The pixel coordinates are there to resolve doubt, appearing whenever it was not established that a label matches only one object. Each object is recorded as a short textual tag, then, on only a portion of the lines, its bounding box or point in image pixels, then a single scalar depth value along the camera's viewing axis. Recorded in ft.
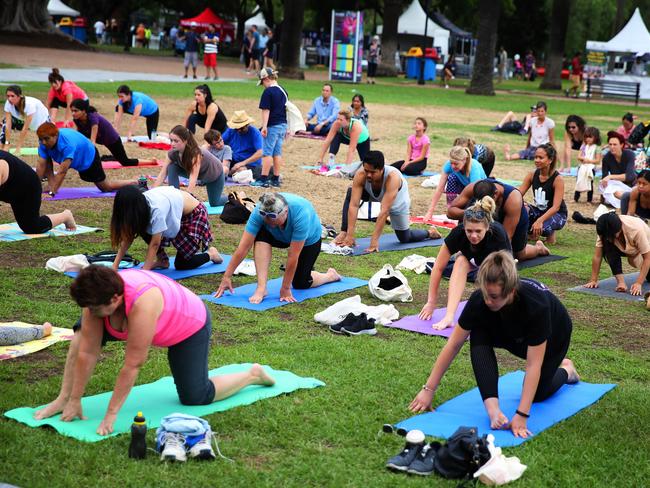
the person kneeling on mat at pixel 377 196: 32.91
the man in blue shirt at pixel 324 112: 65.46
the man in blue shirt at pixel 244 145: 47.96
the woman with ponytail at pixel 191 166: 36.42
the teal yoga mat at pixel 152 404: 16.76
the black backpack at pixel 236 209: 36.27
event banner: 117.50
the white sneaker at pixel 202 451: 15.78
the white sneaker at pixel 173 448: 15.57
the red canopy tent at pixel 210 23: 167.32
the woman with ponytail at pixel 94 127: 44.60
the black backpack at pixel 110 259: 28.99
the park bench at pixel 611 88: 131.95
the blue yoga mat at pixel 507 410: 17.61
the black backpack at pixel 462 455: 15.46
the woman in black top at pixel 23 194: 31.01
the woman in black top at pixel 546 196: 35.73
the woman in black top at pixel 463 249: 23.98
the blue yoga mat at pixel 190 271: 29.30
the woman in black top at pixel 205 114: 48.39
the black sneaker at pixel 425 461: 15.70
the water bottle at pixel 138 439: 15.42
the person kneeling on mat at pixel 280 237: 25.44
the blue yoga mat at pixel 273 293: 26.48
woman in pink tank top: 15.48
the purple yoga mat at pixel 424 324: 24.53
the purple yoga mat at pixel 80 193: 40.97
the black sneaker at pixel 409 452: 15.84
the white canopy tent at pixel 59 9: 173.37
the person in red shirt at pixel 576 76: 135.64
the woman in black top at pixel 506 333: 16.69
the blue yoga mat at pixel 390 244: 35.06
